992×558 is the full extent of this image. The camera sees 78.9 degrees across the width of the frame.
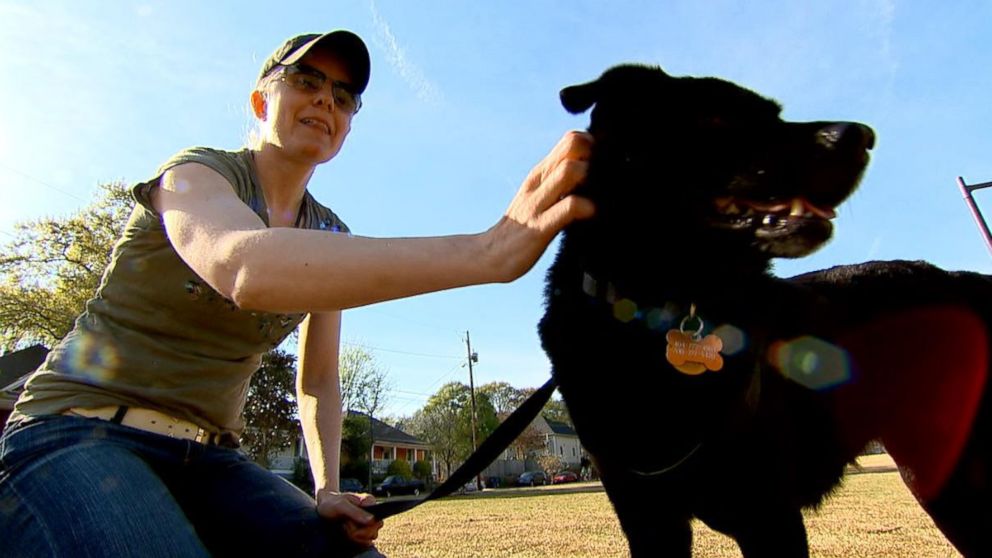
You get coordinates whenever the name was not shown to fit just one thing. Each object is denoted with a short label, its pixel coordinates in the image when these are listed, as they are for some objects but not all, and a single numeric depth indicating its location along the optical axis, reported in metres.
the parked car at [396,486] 38.56
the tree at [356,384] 40.81
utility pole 45.26
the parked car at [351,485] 34.26
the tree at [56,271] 25.66
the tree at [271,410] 30.41
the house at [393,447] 57.89
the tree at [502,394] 67.50
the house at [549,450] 53.75
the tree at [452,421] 56.56
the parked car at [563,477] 48.72
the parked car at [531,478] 48.16
